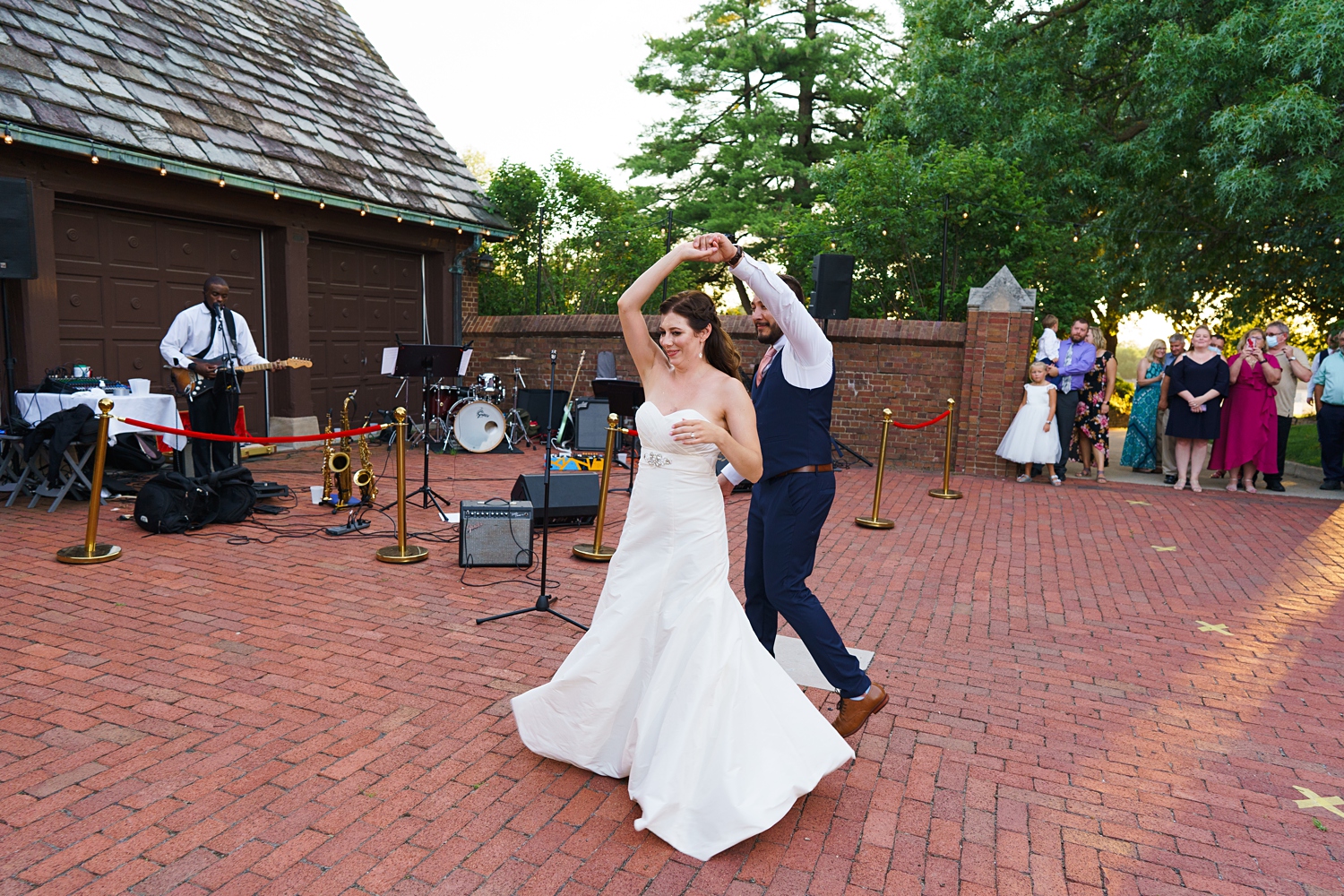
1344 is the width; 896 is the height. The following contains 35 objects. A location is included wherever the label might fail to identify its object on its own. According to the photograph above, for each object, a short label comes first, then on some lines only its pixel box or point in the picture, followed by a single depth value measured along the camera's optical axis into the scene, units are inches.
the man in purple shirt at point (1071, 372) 442.3
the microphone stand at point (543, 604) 212.4
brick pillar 456.8
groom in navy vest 144.3
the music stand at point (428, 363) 343.9
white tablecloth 308.2
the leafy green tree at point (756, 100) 900.6
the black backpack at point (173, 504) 276.7
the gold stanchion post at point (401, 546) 251.9
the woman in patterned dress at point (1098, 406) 450.9
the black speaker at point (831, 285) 451.8
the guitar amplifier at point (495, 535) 251.8
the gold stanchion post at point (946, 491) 396.8
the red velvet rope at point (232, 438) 236.1
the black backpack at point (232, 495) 295.6
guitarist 323.6
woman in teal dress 471.5
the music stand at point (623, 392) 351.3
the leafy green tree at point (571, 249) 692.1
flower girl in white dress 442.6
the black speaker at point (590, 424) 480.7
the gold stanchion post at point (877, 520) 334.6
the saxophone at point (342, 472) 314.3
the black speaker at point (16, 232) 303.3
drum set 488.1
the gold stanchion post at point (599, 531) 262.8
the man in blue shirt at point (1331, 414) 440.5
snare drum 512.1
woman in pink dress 426.9
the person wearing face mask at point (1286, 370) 434.6
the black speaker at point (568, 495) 303.1
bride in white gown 118.9
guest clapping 426.9
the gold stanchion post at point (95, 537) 237.3
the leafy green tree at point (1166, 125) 440.8
